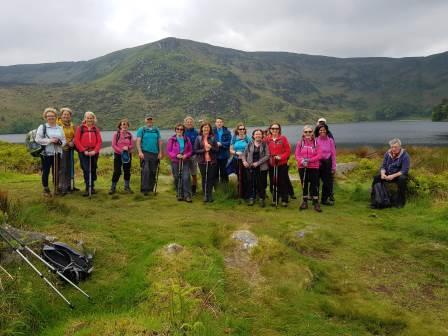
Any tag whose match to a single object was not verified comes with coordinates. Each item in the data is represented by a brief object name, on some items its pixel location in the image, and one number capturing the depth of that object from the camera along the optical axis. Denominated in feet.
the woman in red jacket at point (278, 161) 33.55
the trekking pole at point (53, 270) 15.35
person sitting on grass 33.19
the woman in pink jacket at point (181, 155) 34.96
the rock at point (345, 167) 50.69
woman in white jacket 31.42
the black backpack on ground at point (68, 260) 16.96
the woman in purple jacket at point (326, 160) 34.37
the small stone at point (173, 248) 19.50
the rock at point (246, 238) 21.19
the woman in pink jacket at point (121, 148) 35.45
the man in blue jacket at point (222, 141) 37.19
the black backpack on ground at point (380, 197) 33.50
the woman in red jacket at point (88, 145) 33.76
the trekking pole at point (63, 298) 14.48
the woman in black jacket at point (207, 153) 34.55
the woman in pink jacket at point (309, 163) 32.40
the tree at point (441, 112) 418.51
